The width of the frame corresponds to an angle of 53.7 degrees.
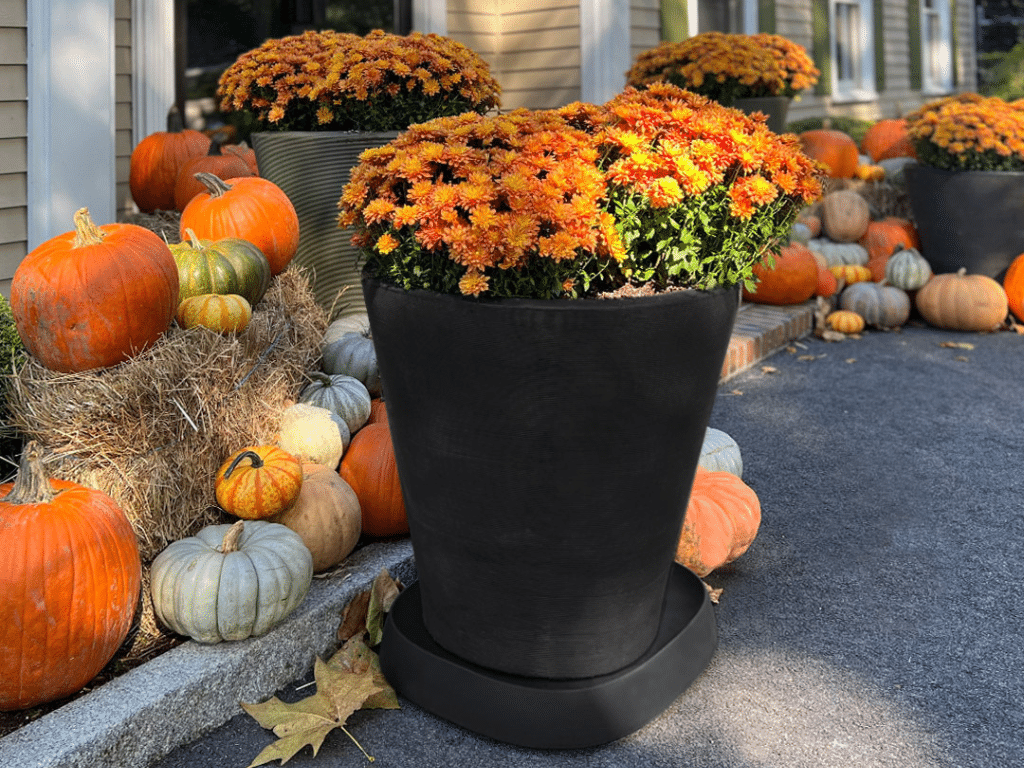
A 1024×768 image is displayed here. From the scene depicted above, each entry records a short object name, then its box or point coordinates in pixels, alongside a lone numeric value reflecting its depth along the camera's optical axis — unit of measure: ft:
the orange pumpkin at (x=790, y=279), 18.13
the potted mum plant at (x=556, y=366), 6.01
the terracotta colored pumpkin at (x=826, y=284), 19.24
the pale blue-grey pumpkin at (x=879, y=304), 18.86
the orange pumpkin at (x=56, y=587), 6.48
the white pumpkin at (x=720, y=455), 10.02
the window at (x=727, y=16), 27.73
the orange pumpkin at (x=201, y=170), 12.69
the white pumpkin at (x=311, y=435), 9.13
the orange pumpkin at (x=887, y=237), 21.16
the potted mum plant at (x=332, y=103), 11.81
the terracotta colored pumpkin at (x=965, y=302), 18.38
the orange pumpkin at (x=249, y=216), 10.48
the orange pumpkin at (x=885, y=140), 27.84
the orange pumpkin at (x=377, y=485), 9.10
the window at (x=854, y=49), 37.81
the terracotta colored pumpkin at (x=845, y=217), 21.22
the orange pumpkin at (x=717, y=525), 8.69
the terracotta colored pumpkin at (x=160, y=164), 13.61
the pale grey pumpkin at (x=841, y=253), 20.71
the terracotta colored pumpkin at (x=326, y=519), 8.24
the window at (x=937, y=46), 47.39
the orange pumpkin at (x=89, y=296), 8.21
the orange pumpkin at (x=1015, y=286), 18.62
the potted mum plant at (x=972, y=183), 18.79
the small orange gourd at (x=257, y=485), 8.07
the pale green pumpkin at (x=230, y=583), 7.00
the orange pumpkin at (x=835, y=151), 25.31
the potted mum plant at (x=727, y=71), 19.70
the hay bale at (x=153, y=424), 8.10
